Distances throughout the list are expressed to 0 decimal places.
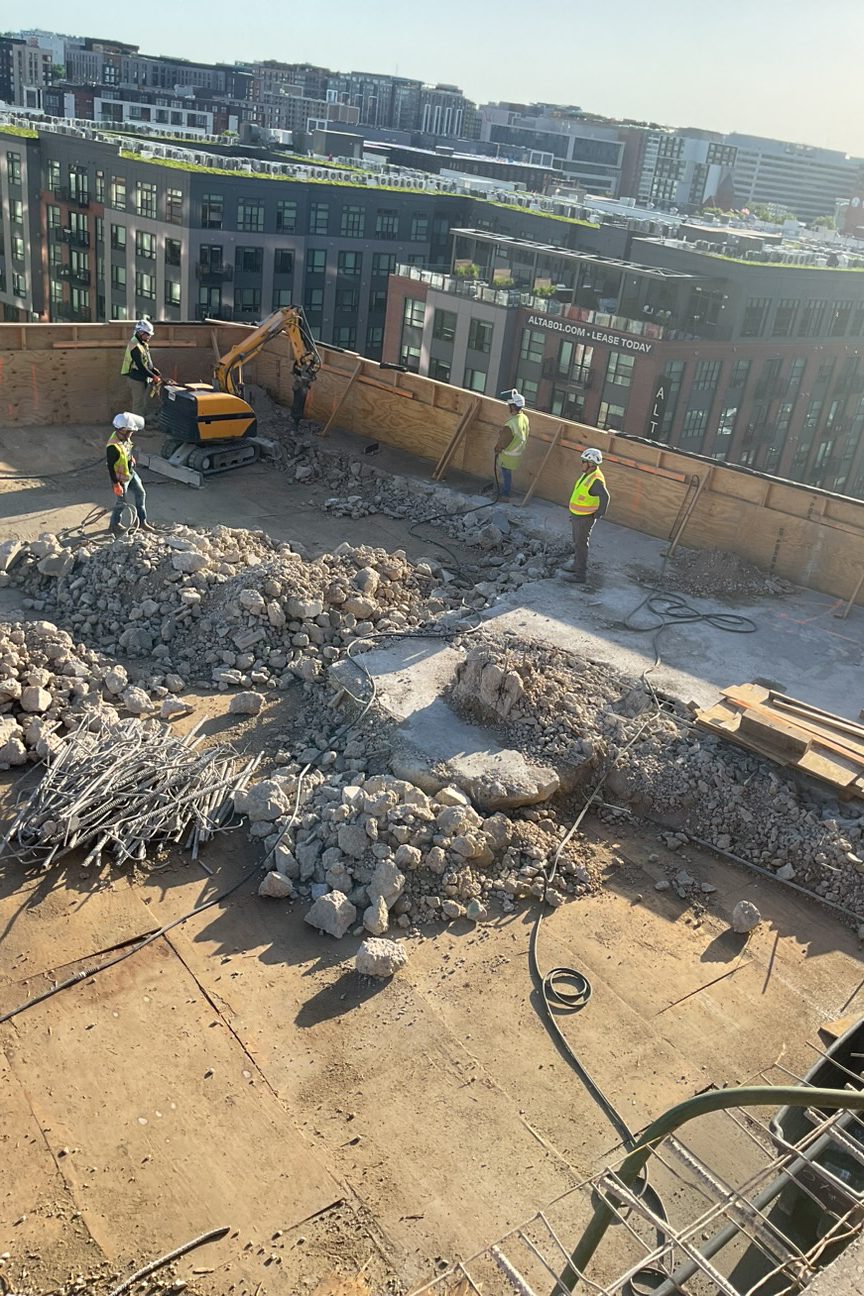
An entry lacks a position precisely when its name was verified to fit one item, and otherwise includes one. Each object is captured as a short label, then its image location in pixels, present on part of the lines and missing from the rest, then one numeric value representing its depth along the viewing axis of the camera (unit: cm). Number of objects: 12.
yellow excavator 1827
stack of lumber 1072
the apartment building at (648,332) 4269
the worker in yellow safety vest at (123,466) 1469
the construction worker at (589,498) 1420
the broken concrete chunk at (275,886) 952
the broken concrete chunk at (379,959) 877
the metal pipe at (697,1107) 417
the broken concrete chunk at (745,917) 960
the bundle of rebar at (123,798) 979
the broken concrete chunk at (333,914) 921
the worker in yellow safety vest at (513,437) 1725
